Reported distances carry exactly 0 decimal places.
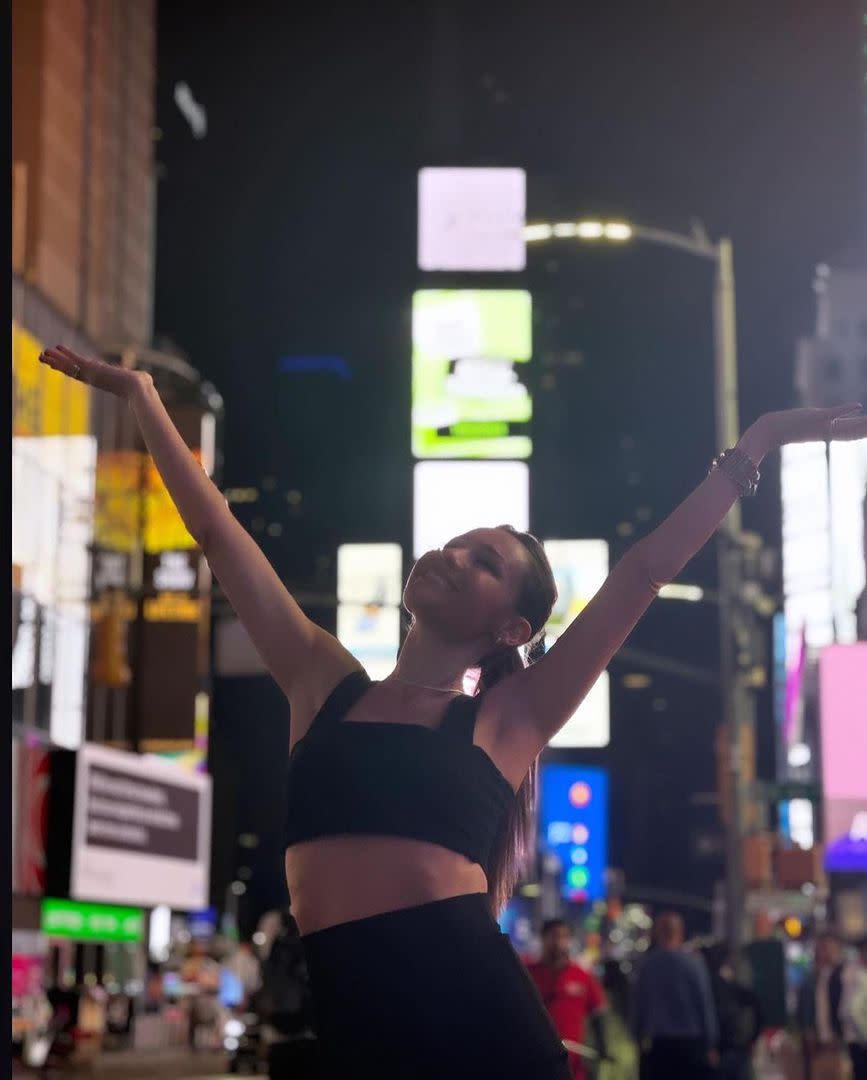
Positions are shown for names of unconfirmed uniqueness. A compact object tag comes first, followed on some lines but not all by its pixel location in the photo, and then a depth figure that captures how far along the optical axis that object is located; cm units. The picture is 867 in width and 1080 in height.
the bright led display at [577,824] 5784
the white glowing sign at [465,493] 4325
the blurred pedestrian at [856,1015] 1327
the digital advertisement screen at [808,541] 6719
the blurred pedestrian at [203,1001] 2862
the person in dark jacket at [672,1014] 1236
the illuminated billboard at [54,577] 2923
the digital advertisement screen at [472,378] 4338
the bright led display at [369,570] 4712
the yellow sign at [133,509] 2958
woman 241
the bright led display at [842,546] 4634
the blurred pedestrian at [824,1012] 1468
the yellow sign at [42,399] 2881
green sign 1989
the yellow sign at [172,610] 3094
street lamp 1952
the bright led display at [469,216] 5097
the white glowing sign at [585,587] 4203
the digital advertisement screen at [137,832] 1862
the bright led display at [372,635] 3675
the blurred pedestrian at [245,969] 2792
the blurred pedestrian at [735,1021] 1380
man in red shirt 1173
